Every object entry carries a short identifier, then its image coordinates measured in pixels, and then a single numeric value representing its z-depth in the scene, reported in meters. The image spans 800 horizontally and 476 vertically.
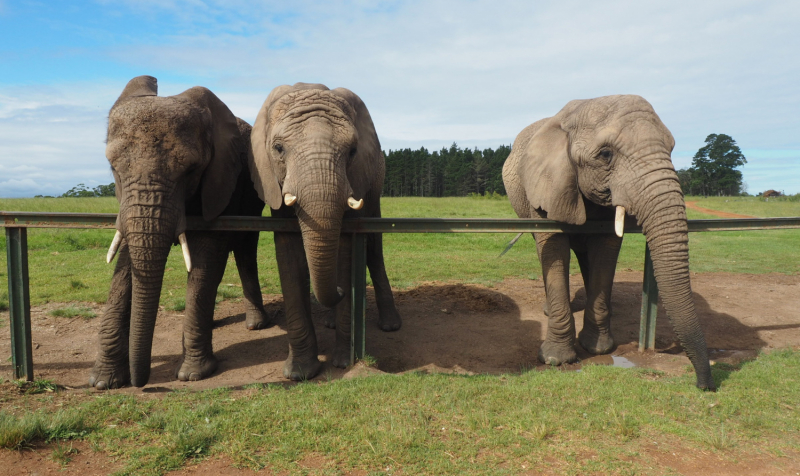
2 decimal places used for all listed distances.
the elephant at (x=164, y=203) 4.80
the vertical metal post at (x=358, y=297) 5.87
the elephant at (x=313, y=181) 4.84
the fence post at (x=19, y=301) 5.13
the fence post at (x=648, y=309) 6.82
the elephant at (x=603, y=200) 5.07
